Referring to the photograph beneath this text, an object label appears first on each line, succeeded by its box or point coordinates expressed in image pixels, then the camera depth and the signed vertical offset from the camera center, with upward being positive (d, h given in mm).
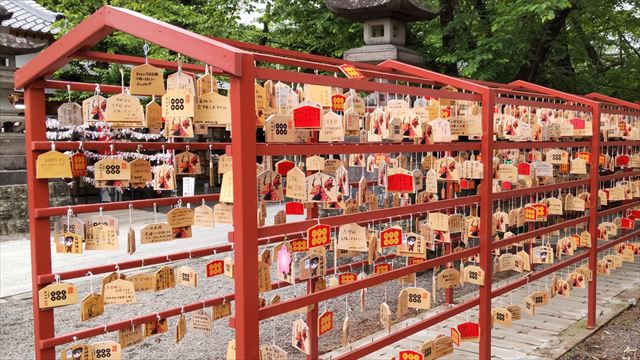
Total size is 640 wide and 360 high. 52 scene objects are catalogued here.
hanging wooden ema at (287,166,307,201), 2716 -157
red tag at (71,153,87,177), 3154 -34
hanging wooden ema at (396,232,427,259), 3561 -622
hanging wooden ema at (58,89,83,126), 3195 +259
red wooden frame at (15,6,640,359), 2184 +8
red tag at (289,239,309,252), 3174 -536
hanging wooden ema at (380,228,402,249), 3186 -505
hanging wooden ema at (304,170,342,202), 2756 -179
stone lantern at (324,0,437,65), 6801 +1658
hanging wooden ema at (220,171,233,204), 2324 -143
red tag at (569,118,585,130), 5188 +216
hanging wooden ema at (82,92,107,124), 3170 +290
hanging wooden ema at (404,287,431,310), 3547 -951
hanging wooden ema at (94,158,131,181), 3146 -72
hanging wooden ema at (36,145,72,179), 2930 -33
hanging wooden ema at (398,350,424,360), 3232 -1207
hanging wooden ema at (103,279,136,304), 3098 -753
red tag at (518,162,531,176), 4656 -183
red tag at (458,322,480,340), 3883 -1275
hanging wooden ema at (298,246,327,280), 2984 -614
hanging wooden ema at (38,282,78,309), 2938 -731
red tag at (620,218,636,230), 6109 -867
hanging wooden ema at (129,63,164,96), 2760 +376
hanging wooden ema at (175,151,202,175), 3672 -55
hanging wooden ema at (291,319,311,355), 3021 -1022
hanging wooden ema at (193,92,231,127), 2477 +208
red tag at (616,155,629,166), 6180 -170
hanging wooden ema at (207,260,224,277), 3601 -746
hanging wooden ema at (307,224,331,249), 2605 -394
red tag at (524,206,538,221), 4504 -539
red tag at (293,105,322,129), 2564 +167
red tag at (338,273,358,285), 3754 -858
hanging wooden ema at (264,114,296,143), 2572 +117
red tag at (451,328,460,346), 3755 -1281
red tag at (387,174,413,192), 3215 -186
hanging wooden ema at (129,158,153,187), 3363 -94
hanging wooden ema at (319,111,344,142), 2859 +124
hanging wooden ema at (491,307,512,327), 4242 -1301
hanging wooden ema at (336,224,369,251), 3104 -482
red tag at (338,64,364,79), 3163 +461
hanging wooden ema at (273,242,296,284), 2746 -557
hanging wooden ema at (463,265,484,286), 3732 -856
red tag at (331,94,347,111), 3240 +295
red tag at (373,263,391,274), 3817 -816
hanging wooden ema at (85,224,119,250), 3148 -460
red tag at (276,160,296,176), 3173 -76
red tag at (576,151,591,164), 5255 -97
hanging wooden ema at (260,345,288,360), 2691 -976
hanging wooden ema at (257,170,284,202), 2695 -163
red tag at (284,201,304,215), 3576 -369
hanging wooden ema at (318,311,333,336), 3385 -1057
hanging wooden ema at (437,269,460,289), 3715 -884
